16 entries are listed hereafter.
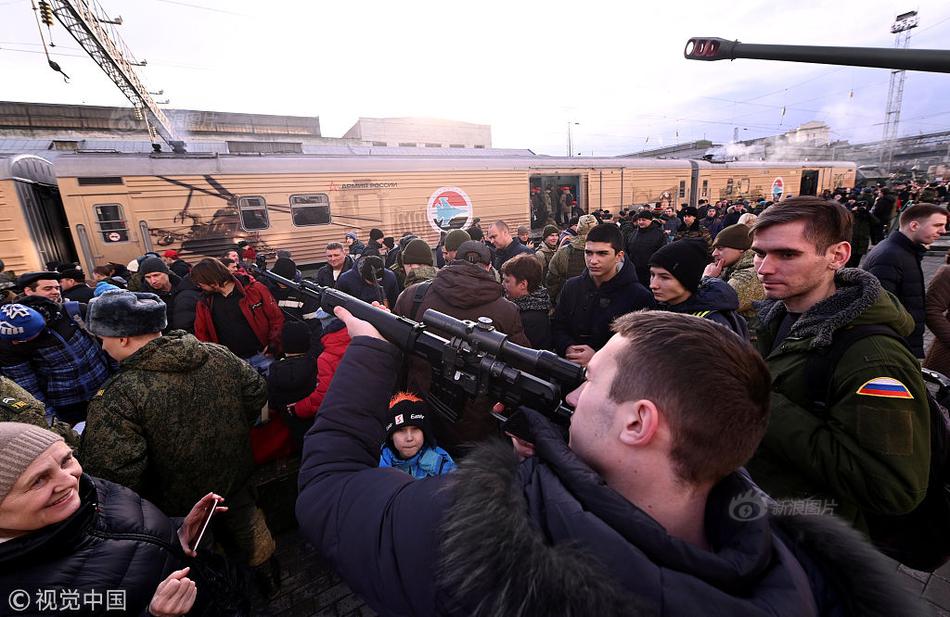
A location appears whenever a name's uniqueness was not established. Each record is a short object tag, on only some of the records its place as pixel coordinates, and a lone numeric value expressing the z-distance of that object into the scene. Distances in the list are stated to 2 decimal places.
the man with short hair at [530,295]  3.39
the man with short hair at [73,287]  5.36
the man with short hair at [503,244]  6.54
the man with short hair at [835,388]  1.48
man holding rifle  0.69
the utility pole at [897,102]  38.69
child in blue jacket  2.61
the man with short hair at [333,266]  5.81
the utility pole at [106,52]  12.05
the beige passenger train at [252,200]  7.94
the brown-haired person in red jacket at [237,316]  3.94
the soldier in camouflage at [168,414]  1.99
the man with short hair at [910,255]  3.46
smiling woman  1.25
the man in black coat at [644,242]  7.12
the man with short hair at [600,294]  3.44
